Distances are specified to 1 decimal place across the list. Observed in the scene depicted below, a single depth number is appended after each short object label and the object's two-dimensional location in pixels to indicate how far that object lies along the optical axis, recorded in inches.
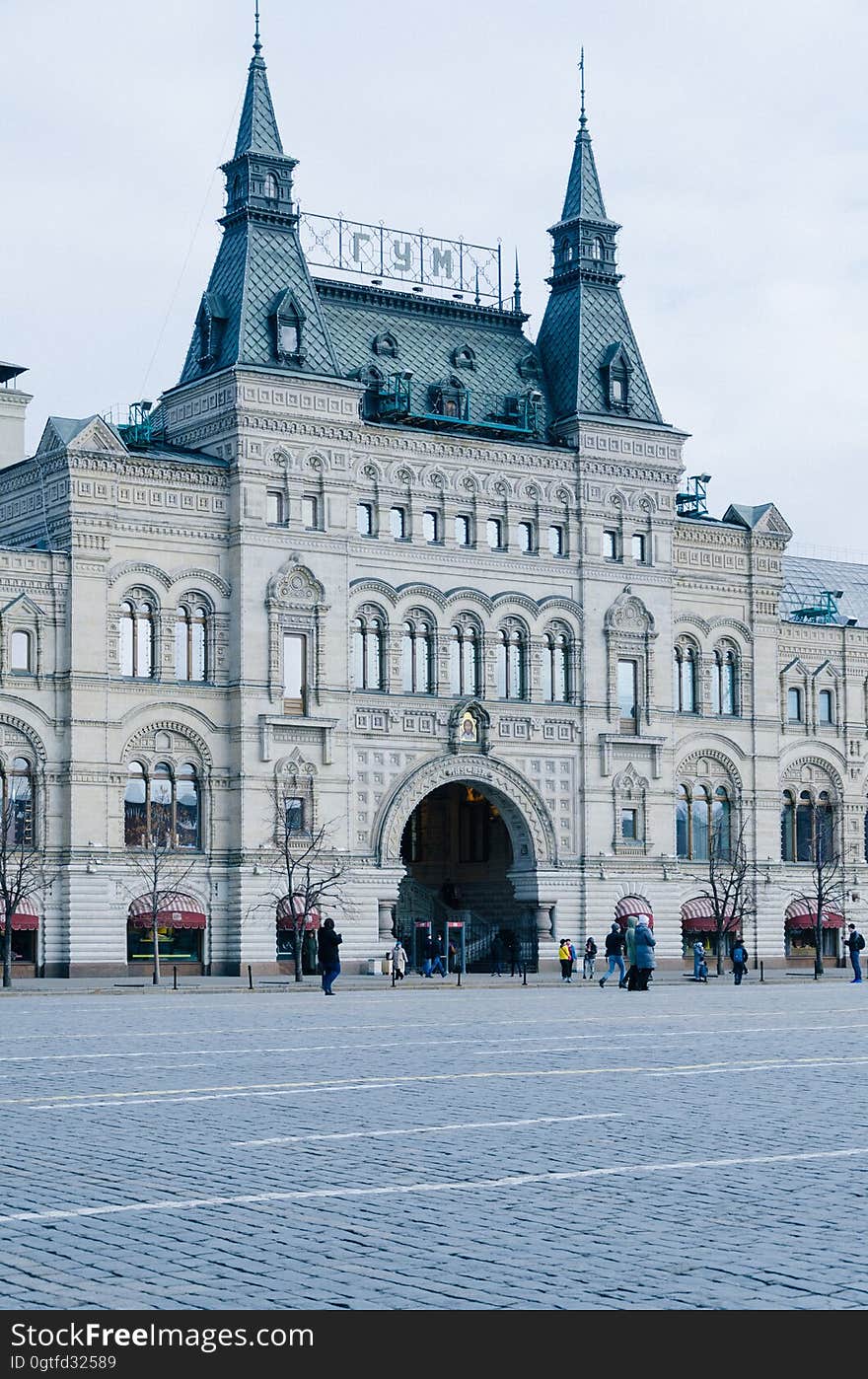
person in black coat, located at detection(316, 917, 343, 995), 1998.0
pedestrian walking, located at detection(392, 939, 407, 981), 2600.9
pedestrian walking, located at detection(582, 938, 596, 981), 2866.4
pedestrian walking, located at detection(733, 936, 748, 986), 2662.4
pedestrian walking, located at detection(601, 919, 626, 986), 2573.8
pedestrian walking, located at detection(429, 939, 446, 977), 2928.2
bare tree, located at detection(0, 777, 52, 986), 2556.6
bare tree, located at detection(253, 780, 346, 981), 2822.3
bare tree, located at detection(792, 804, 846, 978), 3400.6
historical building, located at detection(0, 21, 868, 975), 2746.1
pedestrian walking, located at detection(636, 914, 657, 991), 1998.0
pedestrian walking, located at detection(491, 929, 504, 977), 3127.5
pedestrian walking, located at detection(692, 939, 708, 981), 2755.9
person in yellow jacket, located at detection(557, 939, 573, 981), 2733.8
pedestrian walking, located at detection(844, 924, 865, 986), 2746.6
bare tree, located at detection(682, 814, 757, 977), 3171.8
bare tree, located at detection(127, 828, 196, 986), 2731.3
